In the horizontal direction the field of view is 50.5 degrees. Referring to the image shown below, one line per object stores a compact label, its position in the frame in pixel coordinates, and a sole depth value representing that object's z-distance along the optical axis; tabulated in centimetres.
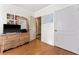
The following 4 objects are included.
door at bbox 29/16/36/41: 187
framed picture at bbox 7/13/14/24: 182
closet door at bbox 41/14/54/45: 196
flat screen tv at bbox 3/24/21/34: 181
